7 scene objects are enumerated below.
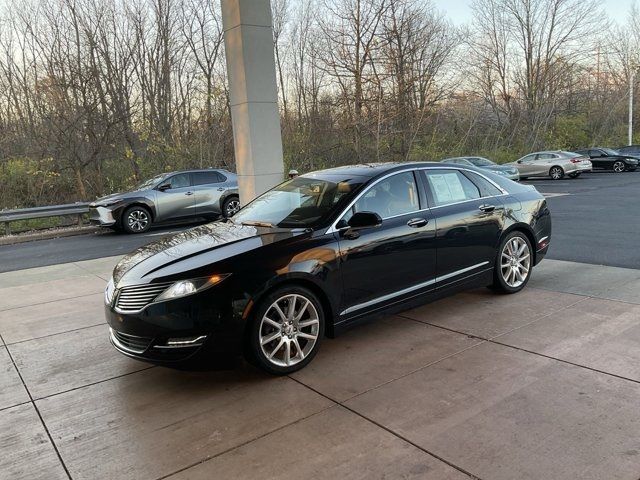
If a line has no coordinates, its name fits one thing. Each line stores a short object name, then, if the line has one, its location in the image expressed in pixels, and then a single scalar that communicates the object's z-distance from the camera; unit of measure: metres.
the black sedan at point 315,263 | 3.69
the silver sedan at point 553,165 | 26.95
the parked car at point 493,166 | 23.11
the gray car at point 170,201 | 13.30
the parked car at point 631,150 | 31.05
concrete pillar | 7.74
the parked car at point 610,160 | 29.53
